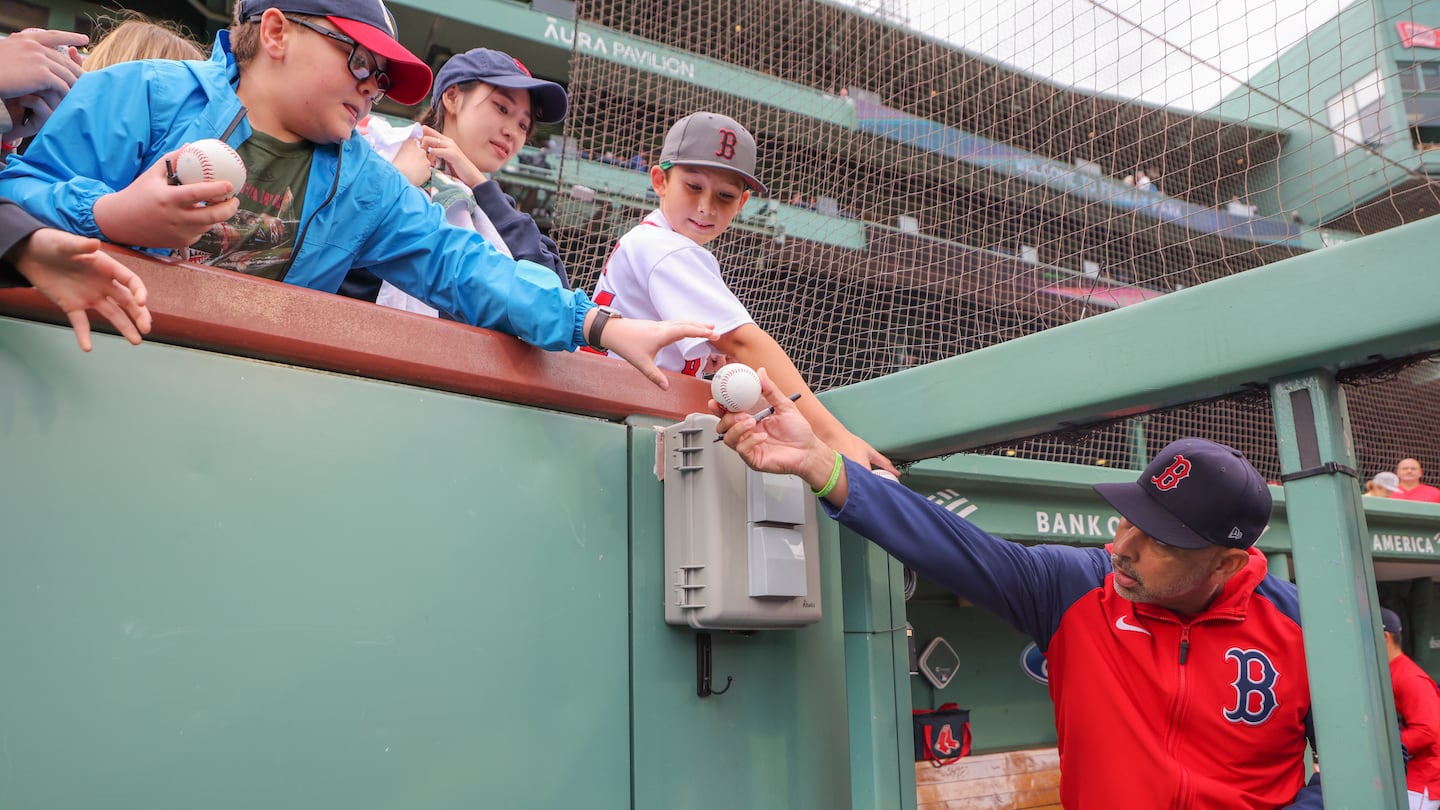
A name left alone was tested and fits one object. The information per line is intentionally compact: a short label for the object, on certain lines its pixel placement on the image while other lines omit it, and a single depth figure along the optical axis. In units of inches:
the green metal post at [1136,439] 247.0
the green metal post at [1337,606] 60.8
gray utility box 75.0
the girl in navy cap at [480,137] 98.8
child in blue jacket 57.7
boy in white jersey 87.0
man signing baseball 77.8
